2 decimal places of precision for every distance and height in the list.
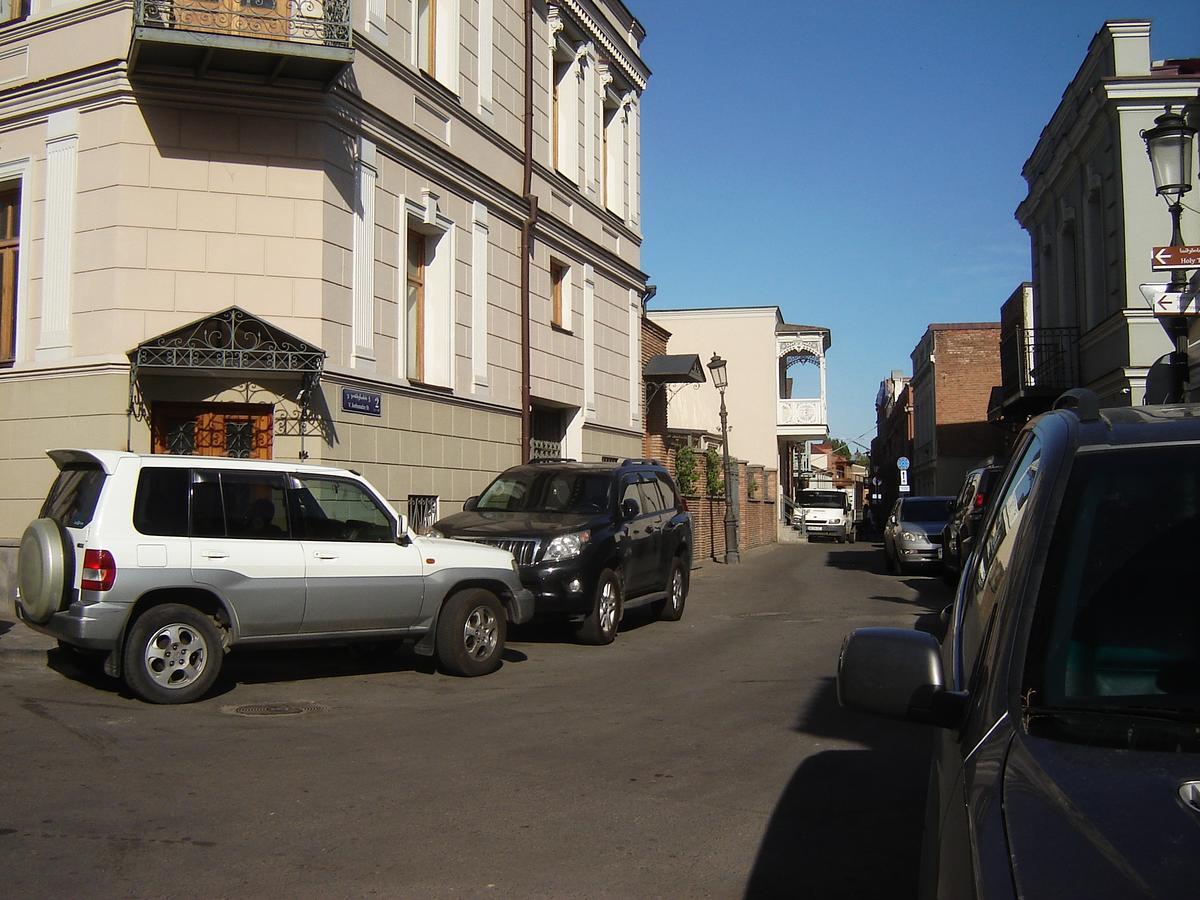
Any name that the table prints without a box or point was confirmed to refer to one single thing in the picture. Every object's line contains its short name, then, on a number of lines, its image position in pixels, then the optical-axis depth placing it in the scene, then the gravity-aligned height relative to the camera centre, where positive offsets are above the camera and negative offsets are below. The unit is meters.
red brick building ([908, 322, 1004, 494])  49.53 +5.07
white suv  8.27 -0.51
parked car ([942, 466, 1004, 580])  16.50 -0.04
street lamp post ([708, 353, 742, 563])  27.80 -0.01
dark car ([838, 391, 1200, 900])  1.90 -0.37
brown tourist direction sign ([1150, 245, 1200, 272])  10.60 +2.39
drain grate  8.32 -1.51
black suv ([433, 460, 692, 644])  11.95 -0.29
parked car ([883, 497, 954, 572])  21.92 -0.39
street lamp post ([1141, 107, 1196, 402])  11.38 +3.62
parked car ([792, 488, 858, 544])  48.44 -0.18
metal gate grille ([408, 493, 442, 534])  16.22 -0.08
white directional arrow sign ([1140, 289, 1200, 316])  10.72 +1.99
